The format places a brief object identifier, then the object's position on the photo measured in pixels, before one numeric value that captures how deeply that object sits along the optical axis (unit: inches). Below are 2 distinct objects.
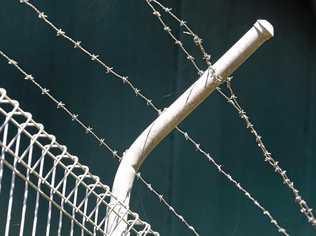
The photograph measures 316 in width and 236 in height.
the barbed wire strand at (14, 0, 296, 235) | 219.2
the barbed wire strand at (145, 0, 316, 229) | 219.9
